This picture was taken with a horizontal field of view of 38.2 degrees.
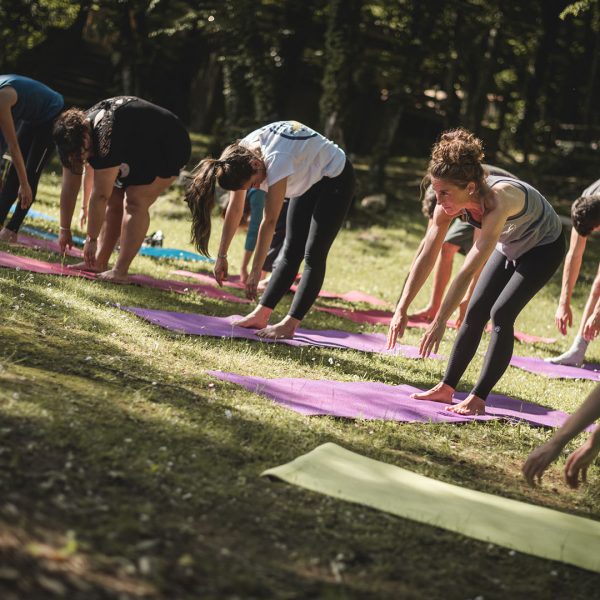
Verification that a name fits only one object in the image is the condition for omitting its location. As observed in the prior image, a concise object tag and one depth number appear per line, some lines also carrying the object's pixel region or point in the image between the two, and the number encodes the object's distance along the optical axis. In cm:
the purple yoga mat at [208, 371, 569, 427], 421
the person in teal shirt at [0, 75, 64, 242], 653
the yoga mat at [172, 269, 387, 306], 827
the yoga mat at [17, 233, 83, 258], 748
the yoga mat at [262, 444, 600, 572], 291
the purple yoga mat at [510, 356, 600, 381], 664
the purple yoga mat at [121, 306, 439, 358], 550
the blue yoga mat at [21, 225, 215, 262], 873
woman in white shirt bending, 534
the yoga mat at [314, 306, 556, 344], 773
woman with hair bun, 435
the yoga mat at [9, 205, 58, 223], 1019
